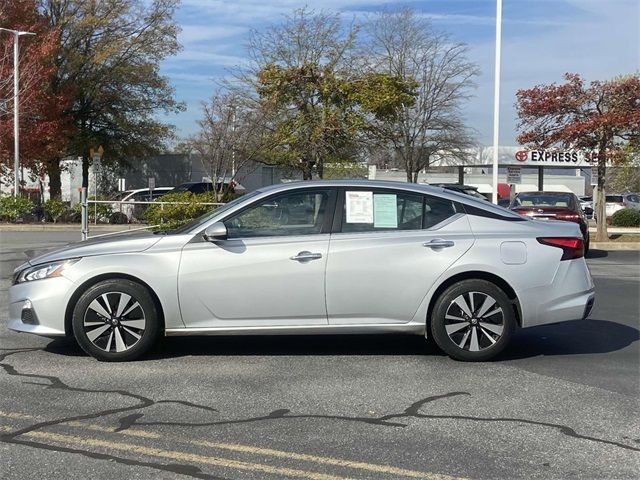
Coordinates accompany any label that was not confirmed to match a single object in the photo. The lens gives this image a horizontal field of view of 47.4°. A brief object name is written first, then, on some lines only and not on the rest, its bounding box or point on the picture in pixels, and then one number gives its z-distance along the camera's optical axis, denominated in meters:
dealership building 38.84
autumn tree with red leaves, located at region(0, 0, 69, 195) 28.81
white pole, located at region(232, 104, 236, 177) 25.47
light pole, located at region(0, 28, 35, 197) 26.66
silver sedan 6.19
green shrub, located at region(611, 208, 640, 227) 26.84
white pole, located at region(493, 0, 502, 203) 20.42
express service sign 37.34
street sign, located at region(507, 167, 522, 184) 23.02
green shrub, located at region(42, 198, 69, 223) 27.59
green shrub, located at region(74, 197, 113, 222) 26.39
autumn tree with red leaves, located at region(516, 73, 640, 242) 19.73
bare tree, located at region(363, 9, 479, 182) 35.44
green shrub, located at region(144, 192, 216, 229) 20.75
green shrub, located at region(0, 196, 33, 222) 27.17
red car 15.55
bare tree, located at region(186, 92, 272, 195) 25.39
